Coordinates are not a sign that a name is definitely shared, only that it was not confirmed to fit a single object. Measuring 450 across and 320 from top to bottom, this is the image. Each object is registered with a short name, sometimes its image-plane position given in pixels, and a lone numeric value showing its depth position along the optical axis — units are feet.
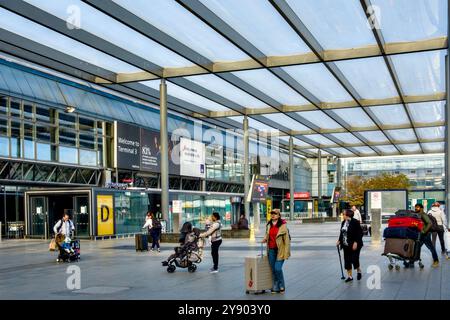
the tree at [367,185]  309.63
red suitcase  52.64
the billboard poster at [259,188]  123.65
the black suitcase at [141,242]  81.20
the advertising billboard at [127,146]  138.41
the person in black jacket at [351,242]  44.34
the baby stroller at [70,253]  67.62
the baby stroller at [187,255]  53.98
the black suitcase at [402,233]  52.39
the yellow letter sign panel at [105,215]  110.40
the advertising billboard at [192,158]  167.22
